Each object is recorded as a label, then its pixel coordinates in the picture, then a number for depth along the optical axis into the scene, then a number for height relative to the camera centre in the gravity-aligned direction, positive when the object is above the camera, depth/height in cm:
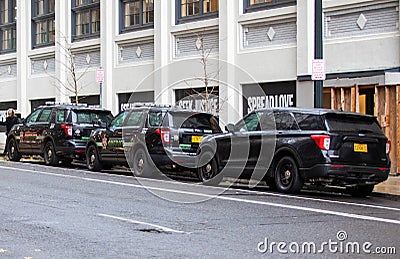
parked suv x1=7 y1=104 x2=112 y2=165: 2294 +18
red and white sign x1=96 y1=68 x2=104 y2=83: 2652 +199
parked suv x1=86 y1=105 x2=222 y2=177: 1878 -5
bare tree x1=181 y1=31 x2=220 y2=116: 2622 +203
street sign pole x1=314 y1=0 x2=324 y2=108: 1834 +203
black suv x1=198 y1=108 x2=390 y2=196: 1533 -30
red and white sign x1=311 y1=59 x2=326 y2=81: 1798 +144
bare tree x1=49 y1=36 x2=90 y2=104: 3350 +277
